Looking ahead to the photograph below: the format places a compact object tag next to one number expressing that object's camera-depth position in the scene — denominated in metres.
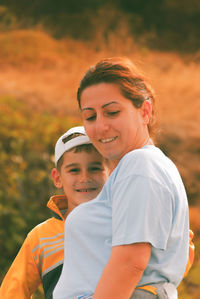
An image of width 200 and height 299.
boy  2.46
